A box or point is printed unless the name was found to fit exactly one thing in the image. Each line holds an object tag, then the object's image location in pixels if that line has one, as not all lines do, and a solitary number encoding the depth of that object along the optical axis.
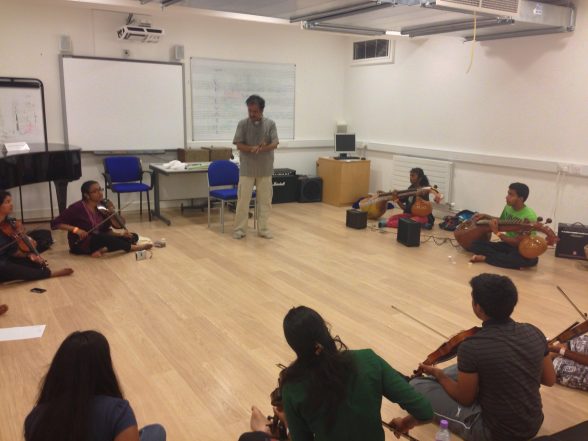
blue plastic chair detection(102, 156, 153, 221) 6.41
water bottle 2.19
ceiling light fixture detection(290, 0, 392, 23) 4.60
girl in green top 1.50
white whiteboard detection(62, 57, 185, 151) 6.50
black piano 4.88
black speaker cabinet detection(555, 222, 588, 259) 5.25
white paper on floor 3.35
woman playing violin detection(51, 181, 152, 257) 5.03
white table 6.69
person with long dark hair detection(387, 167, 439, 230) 6.56
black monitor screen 8.09
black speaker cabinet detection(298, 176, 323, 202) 8.06
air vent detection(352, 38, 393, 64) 7.89
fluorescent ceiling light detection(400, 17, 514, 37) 5.26
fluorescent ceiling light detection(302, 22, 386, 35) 5.70
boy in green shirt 5.02
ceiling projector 6.45
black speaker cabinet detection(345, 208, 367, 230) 6.48
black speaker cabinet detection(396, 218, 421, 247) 5.72
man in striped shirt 2.01
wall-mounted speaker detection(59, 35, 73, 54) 6.31
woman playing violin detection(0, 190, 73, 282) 4.25
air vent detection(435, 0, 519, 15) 4.34
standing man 5.76
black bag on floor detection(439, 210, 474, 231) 6.49
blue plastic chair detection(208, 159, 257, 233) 6.11
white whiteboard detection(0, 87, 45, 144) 6.08
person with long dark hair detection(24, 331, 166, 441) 1.36
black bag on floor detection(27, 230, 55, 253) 5.11
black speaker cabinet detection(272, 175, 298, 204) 7.97
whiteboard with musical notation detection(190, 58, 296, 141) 7.38
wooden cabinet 7.88
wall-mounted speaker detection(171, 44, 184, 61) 7.06
